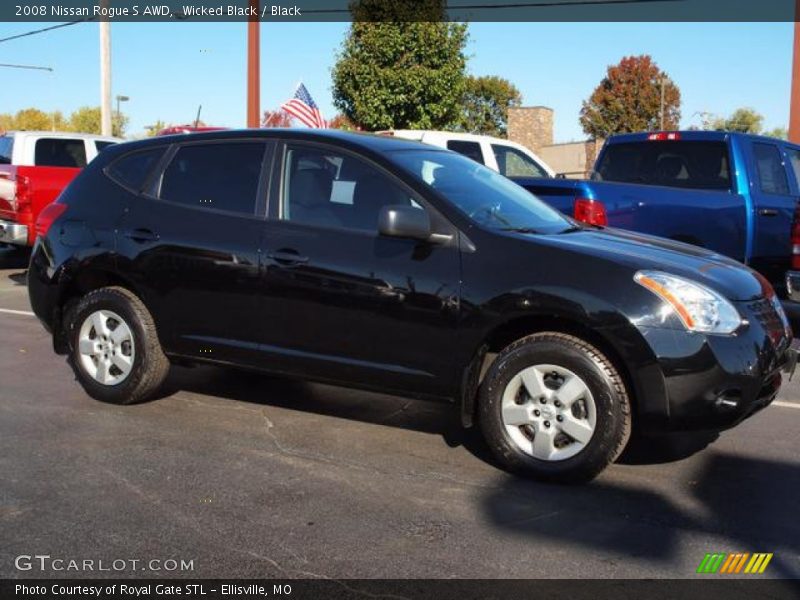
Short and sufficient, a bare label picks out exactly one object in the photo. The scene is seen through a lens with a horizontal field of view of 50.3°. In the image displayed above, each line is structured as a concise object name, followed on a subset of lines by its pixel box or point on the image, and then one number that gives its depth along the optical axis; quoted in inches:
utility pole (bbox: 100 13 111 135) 804.6
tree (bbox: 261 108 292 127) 1640.0
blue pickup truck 300.7
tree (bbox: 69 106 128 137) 3304.6
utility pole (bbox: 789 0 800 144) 593.9
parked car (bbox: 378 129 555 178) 458.9
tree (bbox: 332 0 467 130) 773.3
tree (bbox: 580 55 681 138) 2262.6
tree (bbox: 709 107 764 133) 2704.2
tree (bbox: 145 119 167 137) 1825.1
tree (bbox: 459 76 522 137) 2375.7
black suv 163.9
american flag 600.1
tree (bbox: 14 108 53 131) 3508.9
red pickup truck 460.1
